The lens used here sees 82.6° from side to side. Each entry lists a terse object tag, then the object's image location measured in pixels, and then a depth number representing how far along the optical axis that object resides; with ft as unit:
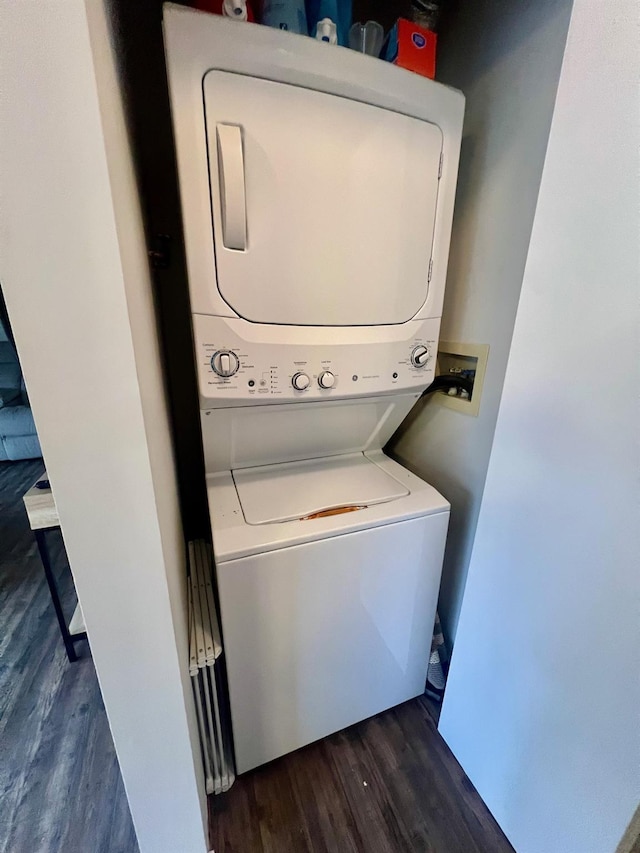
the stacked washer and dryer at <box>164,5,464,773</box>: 2.62
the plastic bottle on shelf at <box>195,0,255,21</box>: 2.49
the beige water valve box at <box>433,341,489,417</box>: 3.93
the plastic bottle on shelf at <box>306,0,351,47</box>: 2.76
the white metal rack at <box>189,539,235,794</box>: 3.16
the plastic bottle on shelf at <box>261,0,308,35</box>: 2.73
